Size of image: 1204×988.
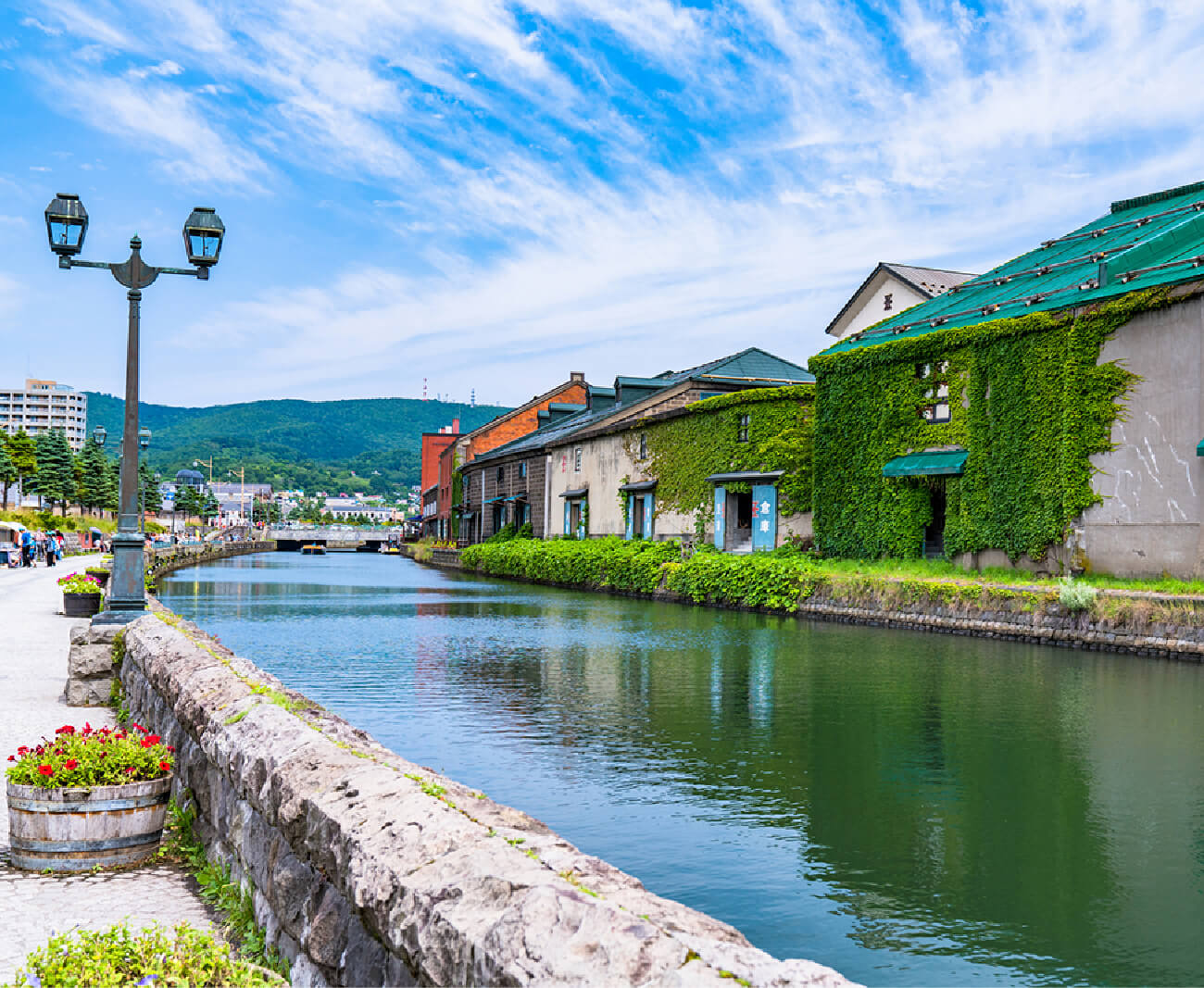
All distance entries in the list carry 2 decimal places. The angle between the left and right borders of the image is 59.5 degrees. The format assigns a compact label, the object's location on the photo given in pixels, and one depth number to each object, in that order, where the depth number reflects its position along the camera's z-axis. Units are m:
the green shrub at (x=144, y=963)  3.45
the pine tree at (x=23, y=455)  93.38
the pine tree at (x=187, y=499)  145.38
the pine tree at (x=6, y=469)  85.75
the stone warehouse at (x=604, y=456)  46.38
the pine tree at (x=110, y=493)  106.81
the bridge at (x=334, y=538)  119.44
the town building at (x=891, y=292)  45.59
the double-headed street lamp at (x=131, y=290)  13.27
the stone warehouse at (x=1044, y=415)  22.89
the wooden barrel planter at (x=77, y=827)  5.77
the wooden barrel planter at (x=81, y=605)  20.88
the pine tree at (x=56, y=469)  93.69
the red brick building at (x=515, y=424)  73.62
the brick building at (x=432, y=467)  96.25
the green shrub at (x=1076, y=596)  19.45
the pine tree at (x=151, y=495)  115.64
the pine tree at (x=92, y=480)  105.06
